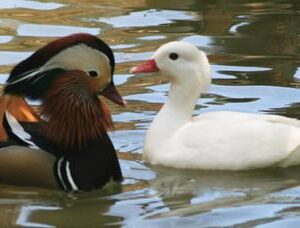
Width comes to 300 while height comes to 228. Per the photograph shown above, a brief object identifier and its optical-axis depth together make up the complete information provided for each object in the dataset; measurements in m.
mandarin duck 11.98
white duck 13.05
